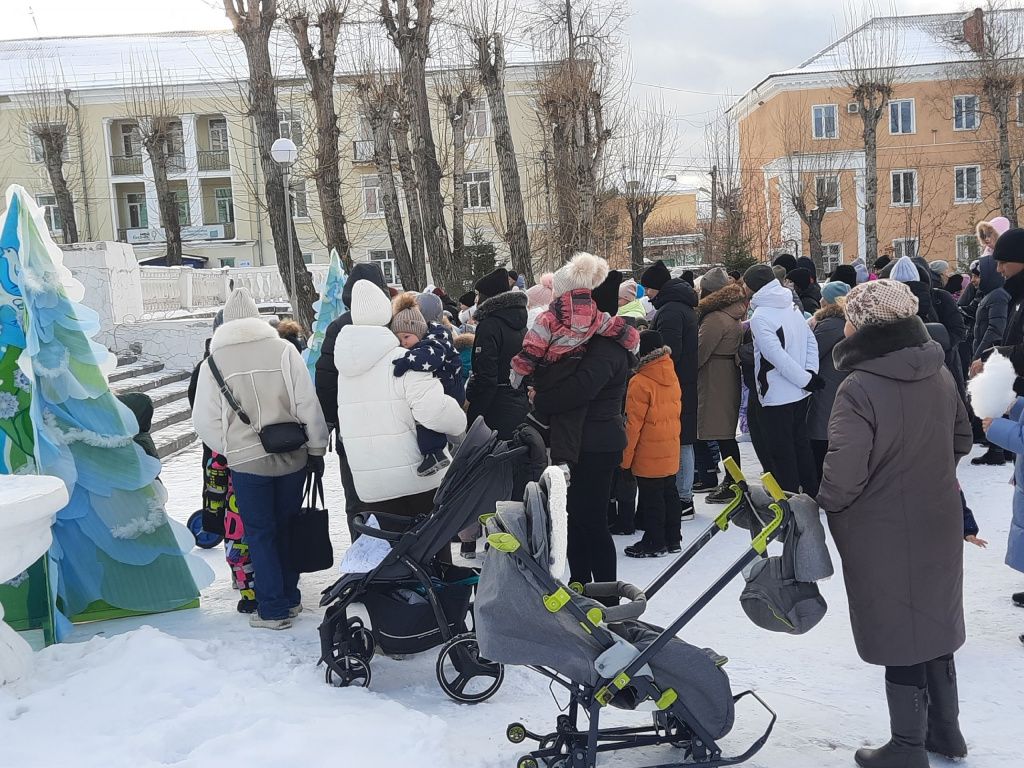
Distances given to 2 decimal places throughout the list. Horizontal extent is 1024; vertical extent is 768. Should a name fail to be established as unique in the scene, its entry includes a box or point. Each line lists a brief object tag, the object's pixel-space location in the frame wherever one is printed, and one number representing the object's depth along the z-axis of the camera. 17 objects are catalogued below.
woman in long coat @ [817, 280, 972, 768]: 3.62
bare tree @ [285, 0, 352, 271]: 17.06
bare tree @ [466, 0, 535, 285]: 19.05
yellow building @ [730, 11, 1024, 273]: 37.50
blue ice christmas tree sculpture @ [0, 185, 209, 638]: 5.50
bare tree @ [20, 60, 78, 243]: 29.03
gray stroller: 3.56
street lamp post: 15.70
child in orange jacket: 6.87
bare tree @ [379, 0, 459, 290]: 17.61
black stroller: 4.51
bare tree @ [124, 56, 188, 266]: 28.69
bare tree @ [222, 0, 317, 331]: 15.48
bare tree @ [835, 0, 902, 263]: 27.91
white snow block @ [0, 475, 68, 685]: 4.25
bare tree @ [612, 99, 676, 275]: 27.08
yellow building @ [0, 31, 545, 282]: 39.22
